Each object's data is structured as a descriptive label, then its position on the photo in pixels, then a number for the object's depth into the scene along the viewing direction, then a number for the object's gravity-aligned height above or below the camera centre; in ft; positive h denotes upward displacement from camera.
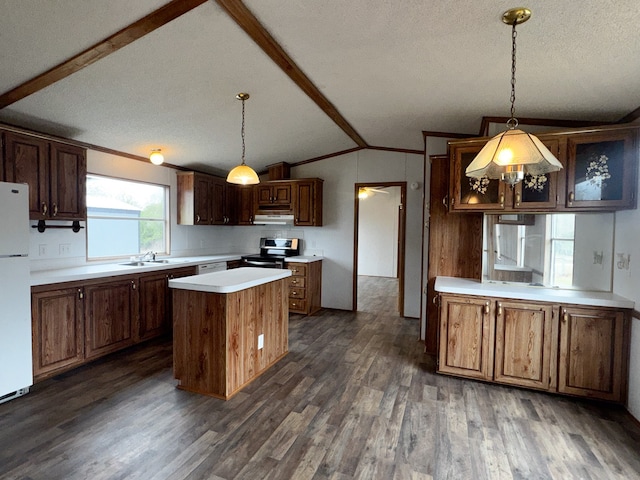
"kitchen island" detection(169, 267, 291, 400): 8.43 -2.83
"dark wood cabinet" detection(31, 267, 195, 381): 9.08 -2.96
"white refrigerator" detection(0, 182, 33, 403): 7.88 -1.71
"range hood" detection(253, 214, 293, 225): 17.48 +0.61
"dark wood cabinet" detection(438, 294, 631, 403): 8.34 -3.09
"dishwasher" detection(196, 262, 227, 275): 14.62 -1.81
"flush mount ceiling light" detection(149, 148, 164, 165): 12.69 +2.78
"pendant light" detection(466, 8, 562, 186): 5.62 +1.47
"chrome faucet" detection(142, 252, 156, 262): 14.05 -1.23
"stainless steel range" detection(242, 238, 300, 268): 16.94 -1.22
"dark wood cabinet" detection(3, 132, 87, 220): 9.14 +1.63
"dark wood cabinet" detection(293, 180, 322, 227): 17.02 +1.46
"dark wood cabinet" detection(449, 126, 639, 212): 8.27 +1.49
